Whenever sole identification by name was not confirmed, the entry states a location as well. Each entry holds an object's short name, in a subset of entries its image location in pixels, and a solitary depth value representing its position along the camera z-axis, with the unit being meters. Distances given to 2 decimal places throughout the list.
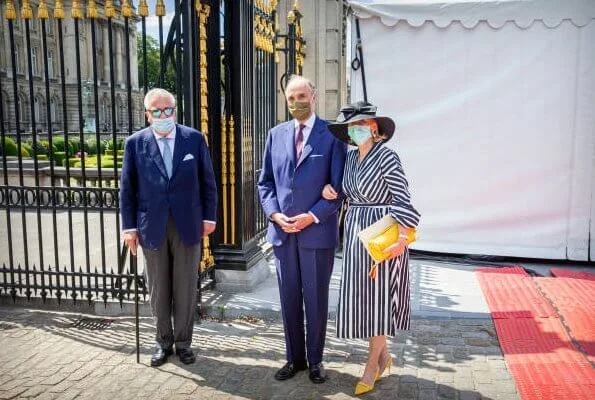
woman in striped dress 3.72
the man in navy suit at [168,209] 4.28
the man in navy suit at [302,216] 3.95
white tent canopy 6.96
